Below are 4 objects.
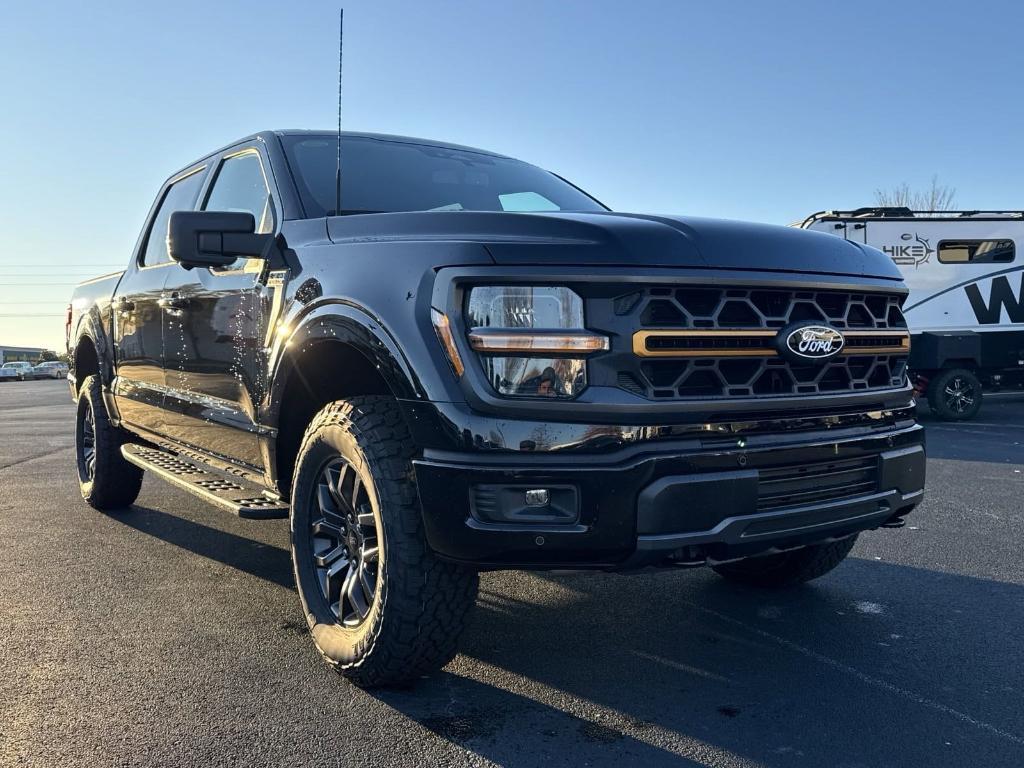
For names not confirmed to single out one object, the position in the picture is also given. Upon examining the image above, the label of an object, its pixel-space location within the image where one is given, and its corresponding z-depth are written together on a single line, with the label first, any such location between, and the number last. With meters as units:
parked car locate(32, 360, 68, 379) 65.44
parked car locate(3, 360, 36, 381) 62.59
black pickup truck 2.44
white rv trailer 13.42
